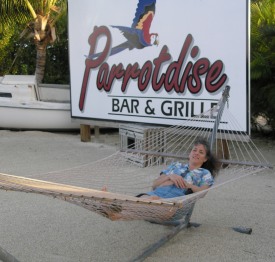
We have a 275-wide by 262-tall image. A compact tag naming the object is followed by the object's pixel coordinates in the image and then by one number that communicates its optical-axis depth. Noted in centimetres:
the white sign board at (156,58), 638
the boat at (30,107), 1076
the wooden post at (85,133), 949
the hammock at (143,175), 269
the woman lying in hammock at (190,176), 370
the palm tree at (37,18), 1131
